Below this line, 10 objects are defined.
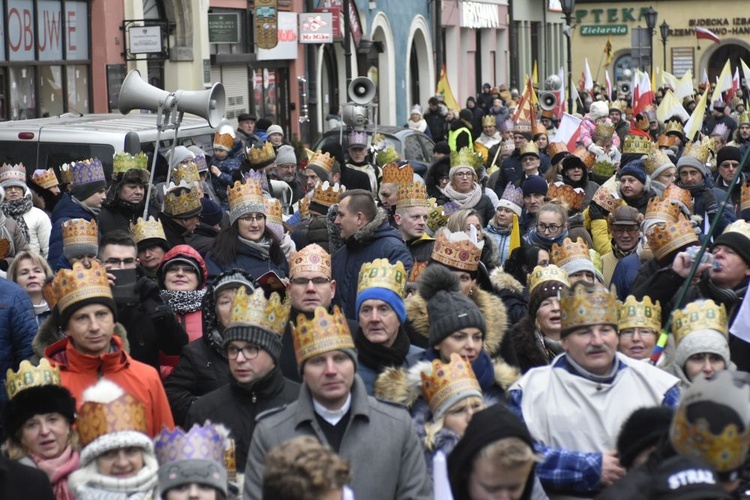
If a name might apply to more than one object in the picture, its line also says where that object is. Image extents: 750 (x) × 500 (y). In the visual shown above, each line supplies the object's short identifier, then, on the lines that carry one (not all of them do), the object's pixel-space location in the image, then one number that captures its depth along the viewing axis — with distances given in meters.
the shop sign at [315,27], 29.28
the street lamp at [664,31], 50.31
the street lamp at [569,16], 32.56
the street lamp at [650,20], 38.59
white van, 14.12
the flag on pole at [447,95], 29.25
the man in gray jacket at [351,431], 5.43
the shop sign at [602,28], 69.81
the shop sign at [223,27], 26.52
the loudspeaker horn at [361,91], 20.59
